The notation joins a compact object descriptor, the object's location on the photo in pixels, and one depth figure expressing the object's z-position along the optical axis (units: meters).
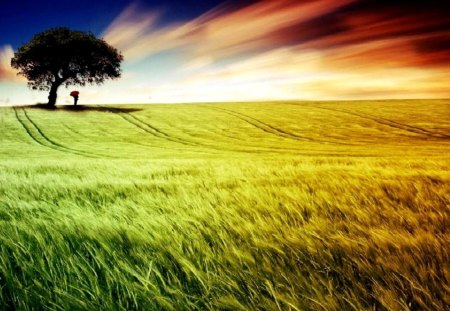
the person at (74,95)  52.04
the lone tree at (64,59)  48.59
